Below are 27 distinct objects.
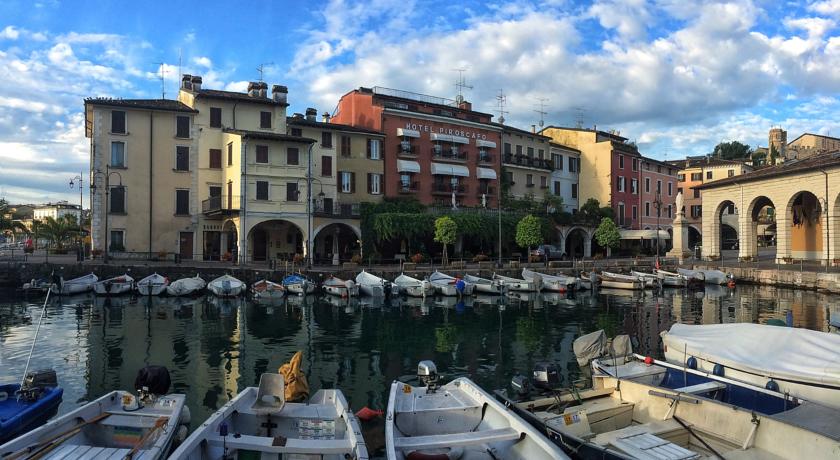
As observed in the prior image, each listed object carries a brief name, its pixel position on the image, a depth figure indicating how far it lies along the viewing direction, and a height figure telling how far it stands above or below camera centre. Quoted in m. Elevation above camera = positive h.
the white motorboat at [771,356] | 10.97 -2.56
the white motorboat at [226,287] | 35.44 -2.80
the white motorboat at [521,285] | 40.66 -3.14
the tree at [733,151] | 111.51 +19.29
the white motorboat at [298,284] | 37.12 -2.81
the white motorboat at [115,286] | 35.76 -2.73
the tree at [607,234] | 58.00 +0.97
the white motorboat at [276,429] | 8.27 -3.13
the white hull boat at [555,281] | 41.22 -2.93
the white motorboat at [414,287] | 36.97 -2.99
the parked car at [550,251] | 55.15 -0.84
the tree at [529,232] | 51.00 +1.07
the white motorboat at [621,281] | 43.28 -3.15
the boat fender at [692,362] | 12.95 -2.88
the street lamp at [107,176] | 42.22 +5.53
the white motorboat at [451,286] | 37.69 -2.97
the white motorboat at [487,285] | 39.41 -3.05
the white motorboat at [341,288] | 36.25 -2.96
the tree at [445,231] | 46.50 +1.10
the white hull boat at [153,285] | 35.62 -2.66
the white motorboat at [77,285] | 35.78 -2.66
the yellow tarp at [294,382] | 11.17 -2.89
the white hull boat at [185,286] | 35.72 -2.78
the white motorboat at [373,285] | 36.66 -2.83
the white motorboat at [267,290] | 35.97 -3.07
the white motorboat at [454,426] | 8.45 -3.15
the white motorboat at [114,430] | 8.33 -3.20
